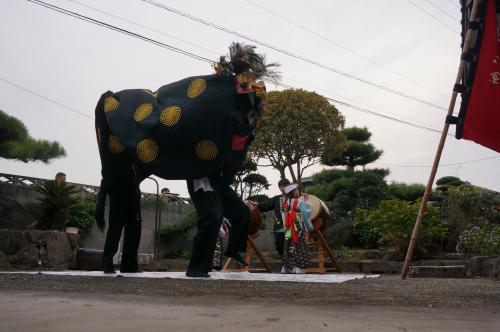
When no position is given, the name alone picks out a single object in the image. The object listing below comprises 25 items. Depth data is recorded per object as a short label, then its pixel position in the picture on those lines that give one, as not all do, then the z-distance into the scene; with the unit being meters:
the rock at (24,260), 7.89
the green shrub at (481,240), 9.89
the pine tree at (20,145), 11.80
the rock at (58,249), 8.21
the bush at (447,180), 30.11
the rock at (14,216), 11.17
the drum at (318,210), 8.23
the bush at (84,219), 12.41
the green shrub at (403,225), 11.06
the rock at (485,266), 6.05
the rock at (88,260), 8.73
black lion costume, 4.71
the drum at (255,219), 8.05
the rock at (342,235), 15.12
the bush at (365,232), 14.93
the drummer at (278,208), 8.20
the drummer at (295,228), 8.11
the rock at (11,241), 7.94
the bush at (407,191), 21.94
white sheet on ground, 4.58
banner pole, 4.27
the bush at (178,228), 14.82
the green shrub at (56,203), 10.66
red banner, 4.23
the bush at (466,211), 12.77
